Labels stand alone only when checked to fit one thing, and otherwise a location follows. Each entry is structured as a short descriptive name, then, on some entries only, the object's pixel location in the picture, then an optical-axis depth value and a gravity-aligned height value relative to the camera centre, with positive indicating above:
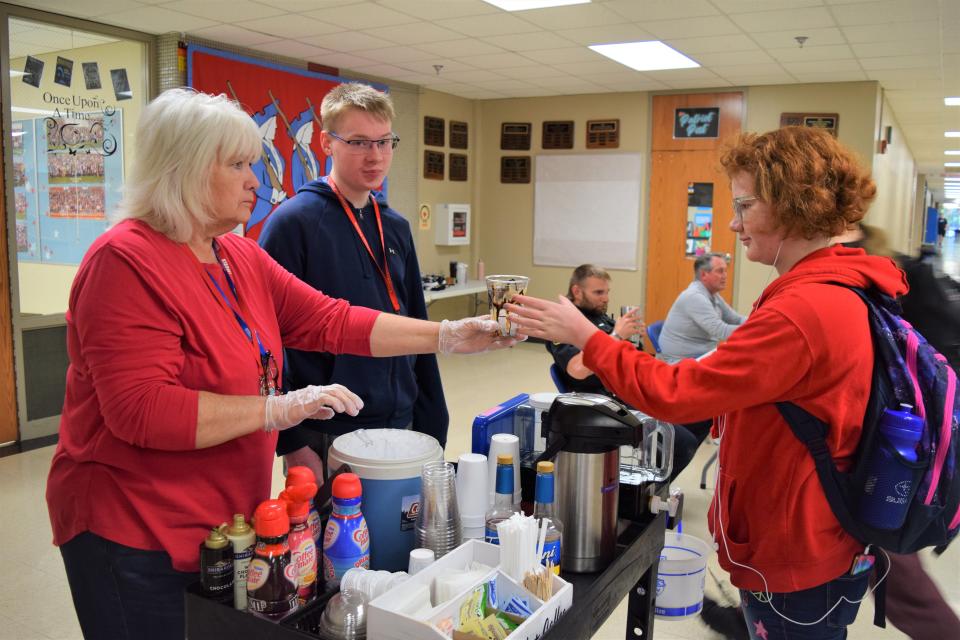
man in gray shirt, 4.55 -0.46
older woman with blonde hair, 1.37 -0.30
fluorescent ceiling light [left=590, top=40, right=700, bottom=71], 6.29 +1.64
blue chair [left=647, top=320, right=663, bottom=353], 5.01 -0.61
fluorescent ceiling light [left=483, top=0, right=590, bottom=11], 5.03 +1.60
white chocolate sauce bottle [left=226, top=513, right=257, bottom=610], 1.33 -0.55
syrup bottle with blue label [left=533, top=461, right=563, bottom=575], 1.47 -0.54
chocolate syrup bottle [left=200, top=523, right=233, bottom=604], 1.35 -0.59
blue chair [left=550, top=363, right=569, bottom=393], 3.80 -0.69
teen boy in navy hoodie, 2.27 -0.03
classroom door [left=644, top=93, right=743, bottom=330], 8.19 +0.56
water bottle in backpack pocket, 1.47 -0.45
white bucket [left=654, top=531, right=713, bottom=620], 2.87 -1.29
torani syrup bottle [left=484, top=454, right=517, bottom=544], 1.56 -0.51
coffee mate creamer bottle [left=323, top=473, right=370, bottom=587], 1.37 -0.54
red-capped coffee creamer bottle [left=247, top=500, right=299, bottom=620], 1.29 -0.57
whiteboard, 8.80 +0.39
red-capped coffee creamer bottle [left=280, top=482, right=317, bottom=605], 1.33 -0.53
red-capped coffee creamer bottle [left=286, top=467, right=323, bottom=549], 1.37 -0.43
